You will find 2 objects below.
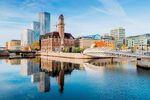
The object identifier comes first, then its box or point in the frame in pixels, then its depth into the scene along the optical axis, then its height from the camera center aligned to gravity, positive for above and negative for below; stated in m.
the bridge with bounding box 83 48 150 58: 38.75 -1.77
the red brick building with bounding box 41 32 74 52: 88.60 +6.51
